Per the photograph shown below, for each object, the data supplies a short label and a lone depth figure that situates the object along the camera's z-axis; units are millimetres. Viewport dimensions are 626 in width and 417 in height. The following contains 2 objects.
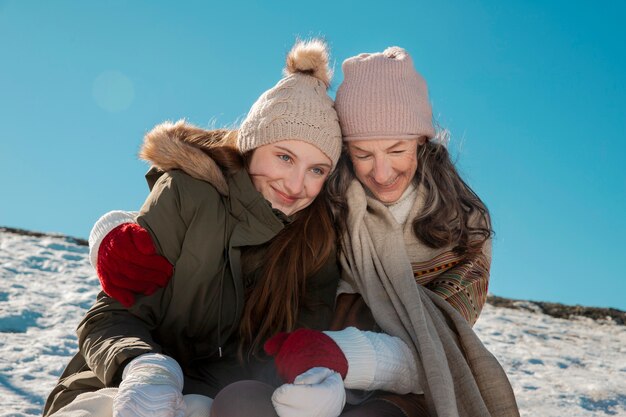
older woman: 2359
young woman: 2551
